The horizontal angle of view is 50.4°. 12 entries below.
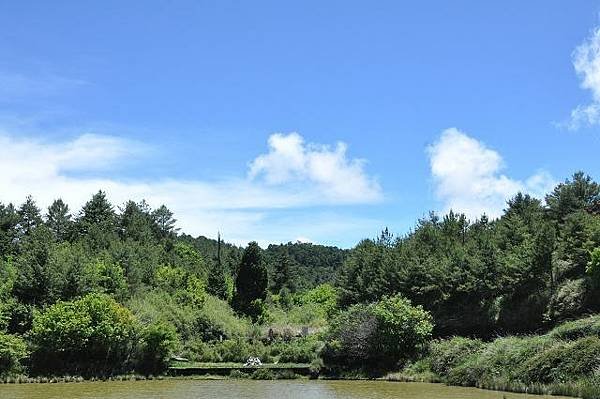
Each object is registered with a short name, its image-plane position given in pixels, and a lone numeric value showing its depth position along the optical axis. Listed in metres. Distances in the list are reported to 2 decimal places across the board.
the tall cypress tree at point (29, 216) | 74.56
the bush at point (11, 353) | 36.84
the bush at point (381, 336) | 41.31
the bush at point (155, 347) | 41.31
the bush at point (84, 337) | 39.16
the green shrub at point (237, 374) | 41.07
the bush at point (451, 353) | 37.06
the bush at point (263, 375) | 40.56
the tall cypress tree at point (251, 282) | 63.50
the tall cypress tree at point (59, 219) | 78.94
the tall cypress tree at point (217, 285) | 70.19
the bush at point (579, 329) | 32.31
